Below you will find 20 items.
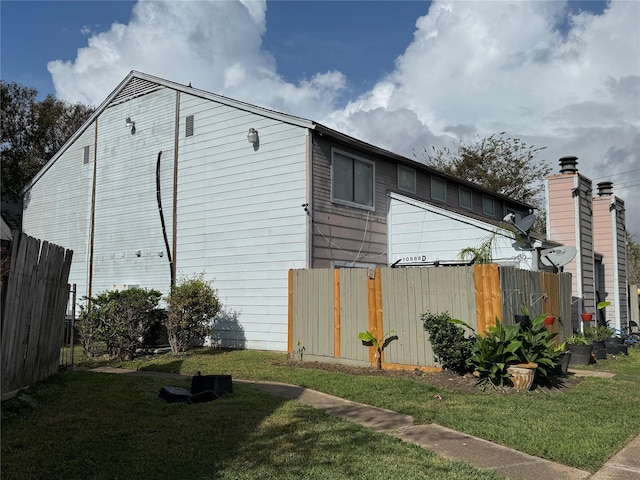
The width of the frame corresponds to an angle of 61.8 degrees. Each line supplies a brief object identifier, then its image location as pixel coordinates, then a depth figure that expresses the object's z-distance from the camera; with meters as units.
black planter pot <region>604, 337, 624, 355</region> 12.70
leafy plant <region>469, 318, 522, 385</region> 7.89
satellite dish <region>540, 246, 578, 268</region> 12.54
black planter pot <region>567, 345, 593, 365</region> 10.96
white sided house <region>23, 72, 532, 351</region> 13.09
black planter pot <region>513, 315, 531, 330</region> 8.59
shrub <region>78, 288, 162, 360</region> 11.20
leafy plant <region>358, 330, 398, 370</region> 9.66
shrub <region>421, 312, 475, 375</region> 8.53
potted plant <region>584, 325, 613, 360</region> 11.97
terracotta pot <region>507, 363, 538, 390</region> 7.69
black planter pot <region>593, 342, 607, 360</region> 11.92
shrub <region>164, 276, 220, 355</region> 12.09
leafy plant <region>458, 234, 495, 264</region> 13.14
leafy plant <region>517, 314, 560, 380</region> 7.98
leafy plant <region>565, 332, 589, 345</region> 11.34
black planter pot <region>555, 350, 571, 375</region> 8.96
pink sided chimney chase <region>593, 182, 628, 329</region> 16.83
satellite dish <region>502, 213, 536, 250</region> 12.15
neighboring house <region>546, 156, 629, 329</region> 14.62
